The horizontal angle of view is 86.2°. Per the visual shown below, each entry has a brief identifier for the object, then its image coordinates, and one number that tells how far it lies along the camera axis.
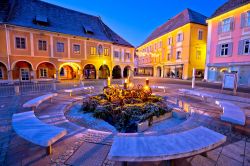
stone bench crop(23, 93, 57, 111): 5.02
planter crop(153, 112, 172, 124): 4.98
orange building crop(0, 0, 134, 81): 15.29
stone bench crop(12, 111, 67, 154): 2.49
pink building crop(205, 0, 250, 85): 14.42
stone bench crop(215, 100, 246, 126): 3.46
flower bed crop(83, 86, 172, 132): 4.77
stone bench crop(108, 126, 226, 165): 1.97
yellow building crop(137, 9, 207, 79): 22.00
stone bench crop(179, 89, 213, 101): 6.90
